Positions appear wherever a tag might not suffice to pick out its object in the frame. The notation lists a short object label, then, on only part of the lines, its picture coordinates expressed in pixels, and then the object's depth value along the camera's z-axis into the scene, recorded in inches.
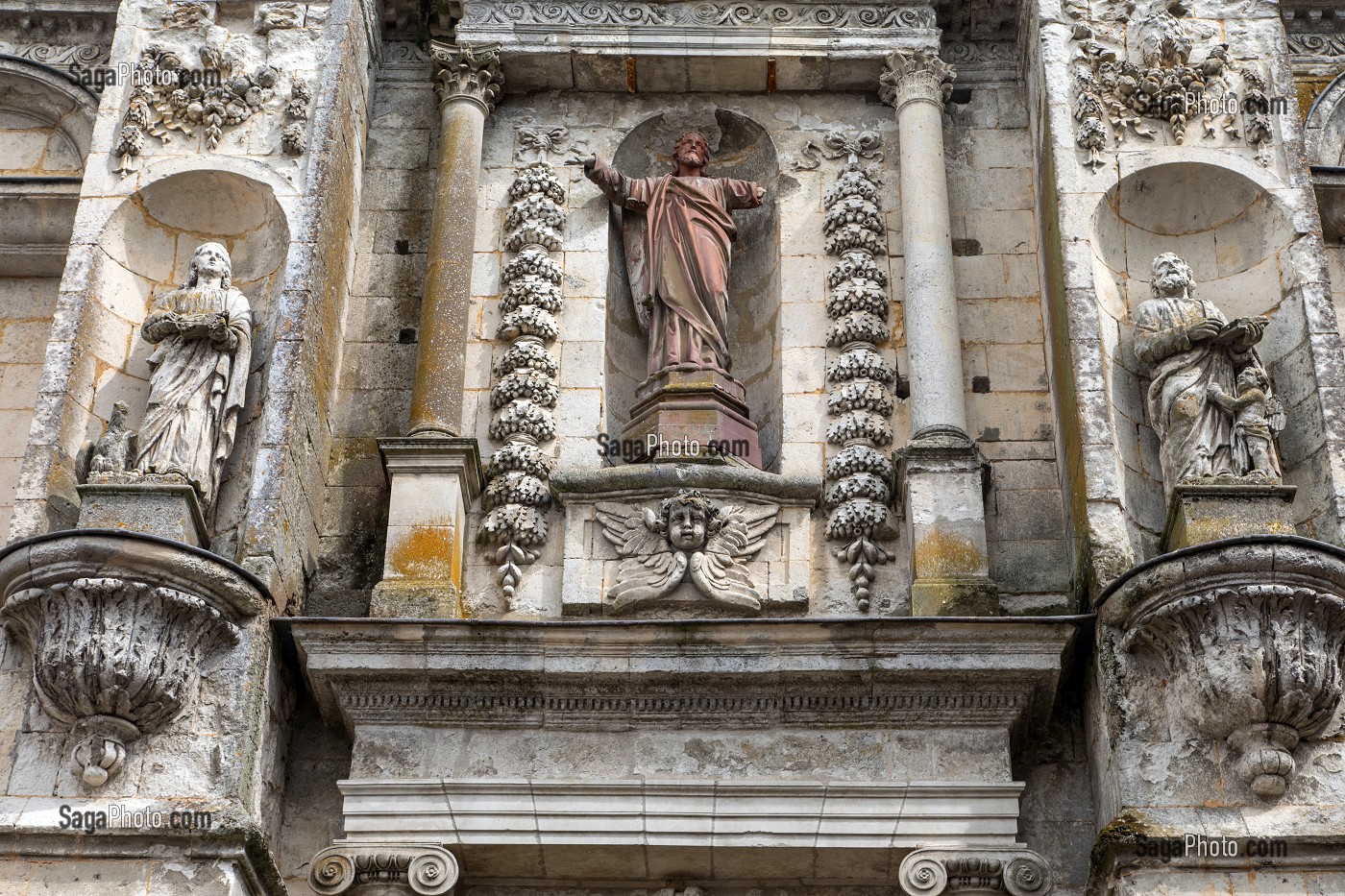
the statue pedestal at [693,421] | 454.6
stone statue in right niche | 421.1
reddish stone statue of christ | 474.0
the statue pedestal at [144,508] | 406.0
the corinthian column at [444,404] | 428.5
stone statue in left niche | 426.6
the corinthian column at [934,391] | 424.8
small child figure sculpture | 418.3
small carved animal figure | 422.9
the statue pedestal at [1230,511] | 404.8
